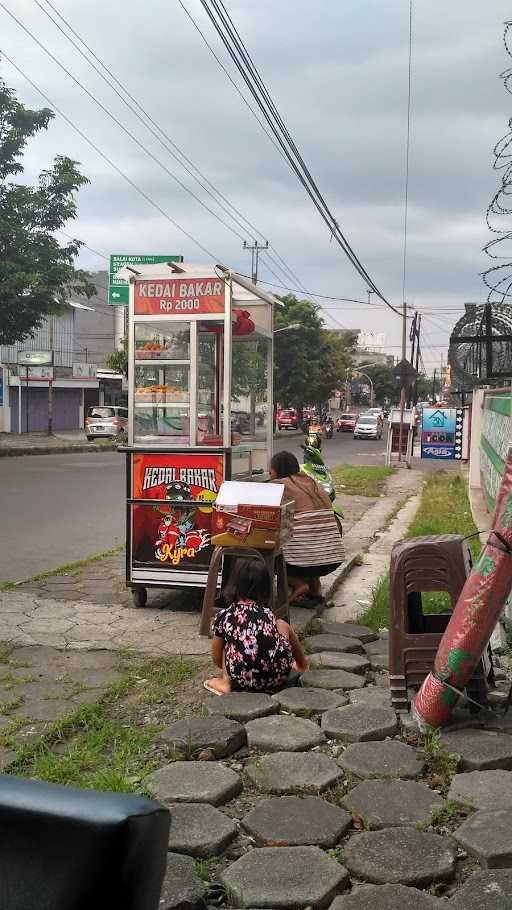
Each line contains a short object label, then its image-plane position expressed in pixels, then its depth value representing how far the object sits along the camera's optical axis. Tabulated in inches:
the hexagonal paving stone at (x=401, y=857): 108.1
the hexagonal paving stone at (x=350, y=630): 228.5
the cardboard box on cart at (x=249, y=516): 208.5
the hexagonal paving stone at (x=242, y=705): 165.6
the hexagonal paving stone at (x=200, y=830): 114.3
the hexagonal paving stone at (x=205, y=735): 148.9
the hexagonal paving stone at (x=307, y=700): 169.6
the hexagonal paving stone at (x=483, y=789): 126.5
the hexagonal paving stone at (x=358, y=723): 154.7
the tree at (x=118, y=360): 1750.7
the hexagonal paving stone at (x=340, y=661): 198.8
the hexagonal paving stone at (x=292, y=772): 135.4
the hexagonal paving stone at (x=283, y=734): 150.9
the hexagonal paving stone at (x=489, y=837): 110.6
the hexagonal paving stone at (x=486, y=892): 100.6
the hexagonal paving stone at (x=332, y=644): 216.5
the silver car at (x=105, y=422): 1389.0
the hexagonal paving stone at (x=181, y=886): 99.5
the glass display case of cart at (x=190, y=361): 250.2
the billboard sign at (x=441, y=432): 869.2
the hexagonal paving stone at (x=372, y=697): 172.7
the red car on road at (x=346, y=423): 2516.0
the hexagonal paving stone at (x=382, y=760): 139.7
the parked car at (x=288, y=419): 2266.2
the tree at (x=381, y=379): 4579.2
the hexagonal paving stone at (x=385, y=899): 100.8
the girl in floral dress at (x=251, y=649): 178.7
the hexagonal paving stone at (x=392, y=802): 123.5
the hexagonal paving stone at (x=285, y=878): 103.0
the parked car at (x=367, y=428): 2015.3
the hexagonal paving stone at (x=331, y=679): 185.3
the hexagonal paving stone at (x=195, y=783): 129.5
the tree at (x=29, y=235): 823.1
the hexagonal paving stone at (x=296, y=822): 117.6
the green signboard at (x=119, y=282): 864.9
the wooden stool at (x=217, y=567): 209.0
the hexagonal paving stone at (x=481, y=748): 140.1
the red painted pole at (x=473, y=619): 140.1
